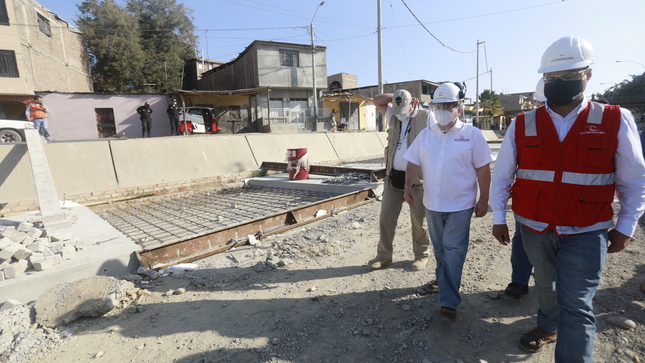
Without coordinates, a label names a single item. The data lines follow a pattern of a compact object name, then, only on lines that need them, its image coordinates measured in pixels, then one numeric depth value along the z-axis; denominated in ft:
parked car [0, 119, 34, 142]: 31.22
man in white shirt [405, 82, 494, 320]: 8.44
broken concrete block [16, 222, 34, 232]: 13.73
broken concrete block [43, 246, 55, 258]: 11.64
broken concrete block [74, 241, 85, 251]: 12.98
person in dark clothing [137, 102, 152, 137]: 54.95
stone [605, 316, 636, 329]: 7.98
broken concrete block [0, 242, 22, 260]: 11.09
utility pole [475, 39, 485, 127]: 119.75
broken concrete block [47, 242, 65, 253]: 12.11
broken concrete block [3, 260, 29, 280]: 10.54
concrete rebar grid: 18.07
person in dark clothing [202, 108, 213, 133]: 68.03
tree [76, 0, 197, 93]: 91.86
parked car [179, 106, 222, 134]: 60.25
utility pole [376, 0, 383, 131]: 56.49
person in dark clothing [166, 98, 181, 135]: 56.95
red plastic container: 29.07
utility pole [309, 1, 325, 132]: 83.26
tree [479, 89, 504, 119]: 152.25
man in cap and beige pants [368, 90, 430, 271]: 11.41
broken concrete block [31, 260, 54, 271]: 11.06
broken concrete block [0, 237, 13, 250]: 11.44
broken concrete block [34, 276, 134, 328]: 9.37
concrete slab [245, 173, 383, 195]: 24.31
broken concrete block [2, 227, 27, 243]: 12.50
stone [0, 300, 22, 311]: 9.69
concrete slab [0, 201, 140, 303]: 10.46
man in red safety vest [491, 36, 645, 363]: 5.81
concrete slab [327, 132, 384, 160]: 44.80
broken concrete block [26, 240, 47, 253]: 11.84
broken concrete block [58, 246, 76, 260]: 11.92
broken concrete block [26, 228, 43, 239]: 13.27
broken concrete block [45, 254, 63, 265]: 11.44
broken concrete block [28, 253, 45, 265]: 11.20
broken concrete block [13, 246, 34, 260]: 11.31
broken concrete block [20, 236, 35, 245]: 12.51
